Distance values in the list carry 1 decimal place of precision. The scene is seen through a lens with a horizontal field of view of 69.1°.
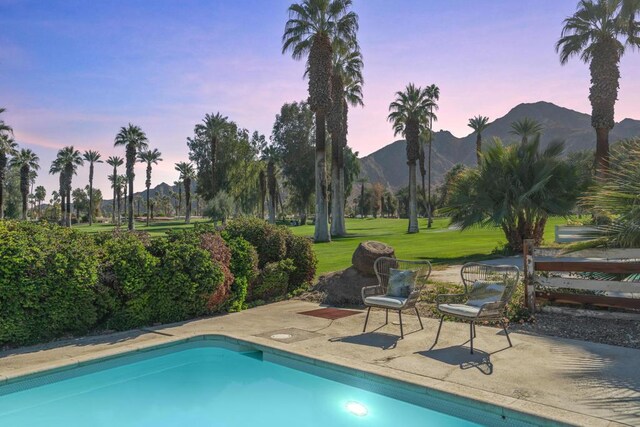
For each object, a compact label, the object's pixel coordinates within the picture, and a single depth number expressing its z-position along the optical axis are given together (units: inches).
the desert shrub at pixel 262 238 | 414.3
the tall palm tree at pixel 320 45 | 1175.6
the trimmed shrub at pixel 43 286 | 257.3
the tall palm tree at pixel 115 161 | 4094.5
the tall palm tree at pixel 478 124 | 2558.1
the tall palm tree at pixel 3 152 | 1861.1
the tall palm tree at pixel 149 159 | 3371.1
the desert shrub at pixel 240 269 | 365.4
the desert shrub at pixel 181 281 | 316.8
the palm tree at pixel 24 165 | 2605.8
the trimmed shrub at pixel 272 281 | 396.2
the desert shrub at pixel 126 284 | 299.1
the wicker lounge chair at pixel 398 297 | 273.4
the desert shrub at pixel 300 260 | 442.6
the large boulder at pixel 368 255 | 374.6
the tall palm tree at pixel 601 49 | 985.5
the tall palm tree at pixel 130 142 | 2416.3
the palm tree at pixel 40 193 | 4950.8
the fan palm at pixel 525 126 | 1915.1
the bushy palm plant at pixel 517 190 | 731.4
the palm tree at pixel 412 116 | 1685.5
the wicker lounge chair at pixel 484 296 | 240.2
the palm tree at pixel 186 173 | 3554.1
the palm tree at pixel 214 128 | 2392.2
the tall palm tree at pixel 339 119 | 1358.3
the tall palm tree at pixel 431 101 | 1748.0
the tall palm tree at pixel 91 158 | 3538.4
